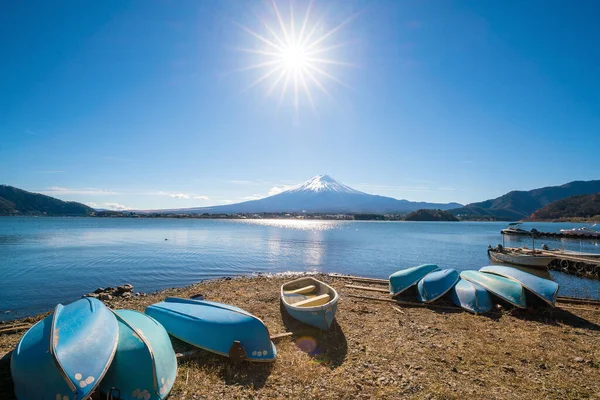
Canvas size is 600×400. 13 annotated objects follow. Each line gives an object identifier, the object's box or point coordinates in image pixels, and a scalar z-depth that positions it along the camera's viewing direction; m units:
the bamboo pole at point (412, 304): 12.30
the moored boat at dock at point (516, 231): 56.16
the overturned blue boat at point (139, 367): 5.34
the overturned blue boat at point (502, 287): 11.65
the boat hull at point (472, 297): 11.75
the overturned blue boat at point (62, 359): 4.82
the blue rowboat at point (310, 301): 9.32
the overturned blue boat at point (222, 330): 7.13
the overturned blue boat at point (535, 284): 11.42
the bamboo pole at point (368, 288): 15.56
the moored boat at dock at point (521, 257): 28.66
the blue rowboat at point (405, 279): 13.98
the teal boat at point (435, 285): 12.91
